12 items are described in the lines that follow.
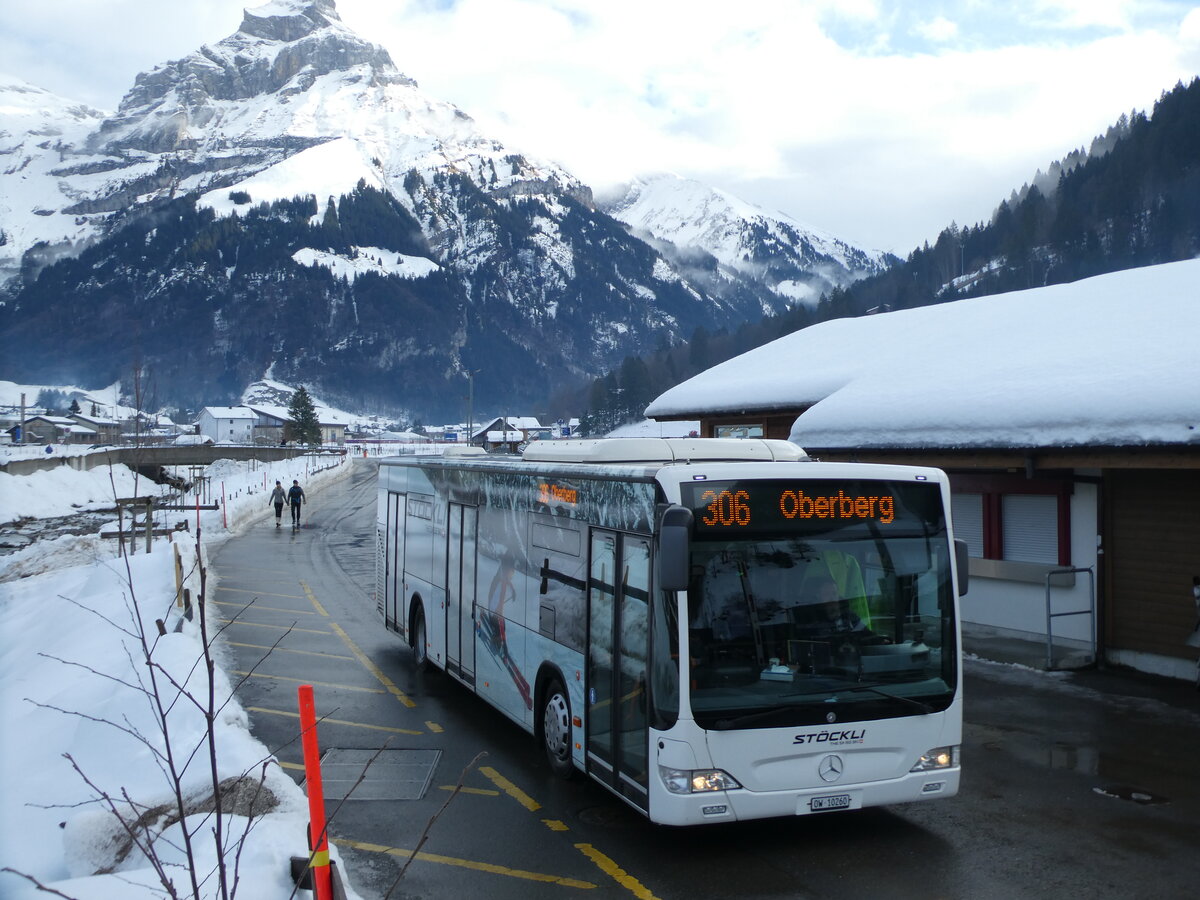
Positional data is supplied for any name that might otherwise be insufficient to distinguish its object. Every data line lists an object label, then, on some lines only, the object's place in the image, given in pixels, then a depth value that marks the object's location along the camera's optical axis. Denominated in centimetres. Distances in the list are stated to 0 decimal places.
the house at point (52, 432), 13538
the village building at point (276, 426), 16188
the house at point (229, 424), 17125
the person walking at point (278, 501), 3662
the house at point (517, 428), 10665
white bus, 705
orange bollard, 472
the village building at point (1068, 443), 1307
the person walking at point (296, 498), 3544
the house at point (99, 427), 12534
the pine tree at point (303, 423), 13488
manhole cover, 912
